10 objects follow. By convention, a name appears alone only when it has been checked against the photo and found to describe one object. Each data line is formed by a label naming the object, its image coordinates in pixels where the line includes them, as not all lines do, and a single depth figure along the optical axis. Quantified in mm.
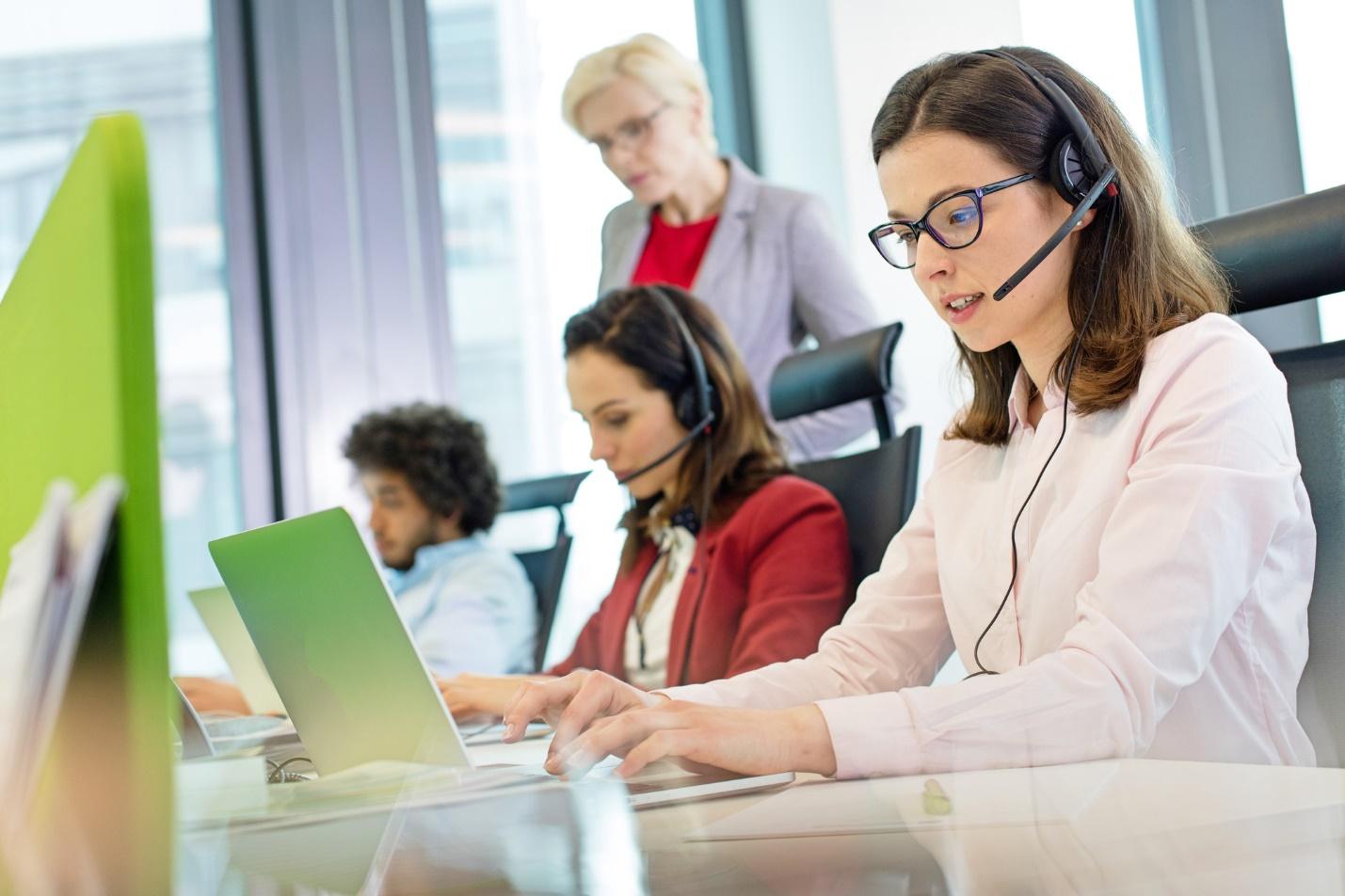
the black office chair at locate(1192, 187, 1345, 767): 1036
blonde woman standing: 2359
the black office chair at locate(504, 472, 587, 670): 2395
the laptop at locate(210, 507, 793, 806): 924
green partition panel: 435
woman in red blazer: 1584
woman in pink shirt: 839
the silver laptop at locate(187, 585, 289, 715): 1489
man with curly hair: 2301
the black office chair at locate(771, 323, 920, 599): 1587
